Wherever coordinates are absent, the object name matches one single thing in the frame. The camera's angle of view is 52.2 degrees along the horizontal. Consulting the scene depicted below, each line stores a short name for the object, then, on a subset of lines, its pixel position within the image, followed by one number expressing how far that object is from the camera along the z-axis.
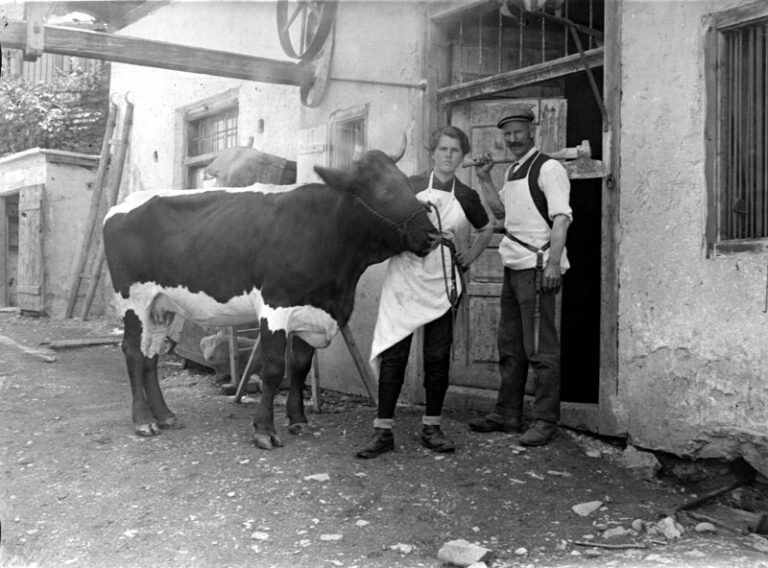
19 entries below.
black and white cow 4.79
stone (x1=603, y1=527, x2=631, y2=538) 3.58
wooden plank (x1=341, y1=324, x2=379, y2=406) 5.97
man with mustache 4.73
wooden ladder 12.05
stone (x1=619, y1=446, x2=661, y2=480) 4.48
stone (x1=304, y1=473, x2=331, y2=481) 4.28
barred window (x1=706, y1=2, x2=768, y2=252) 4.09
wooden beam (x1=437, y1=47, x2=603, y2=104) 5.14
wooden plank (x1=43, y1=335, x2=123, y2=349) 9.40
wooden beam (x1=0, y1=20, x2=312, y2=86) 5.69
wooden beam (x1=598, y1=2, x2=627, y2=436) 4.74
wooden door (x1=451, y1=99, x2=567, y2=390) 5.91
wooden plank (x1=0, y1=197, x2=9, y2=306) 14.45
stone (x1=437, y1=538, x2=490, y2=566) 3.29
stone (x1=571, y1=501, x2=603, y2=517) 3.87
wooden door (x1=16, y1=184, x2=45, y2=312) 12.61
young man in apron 4.64
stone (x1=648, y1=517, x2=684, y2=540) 3.57
